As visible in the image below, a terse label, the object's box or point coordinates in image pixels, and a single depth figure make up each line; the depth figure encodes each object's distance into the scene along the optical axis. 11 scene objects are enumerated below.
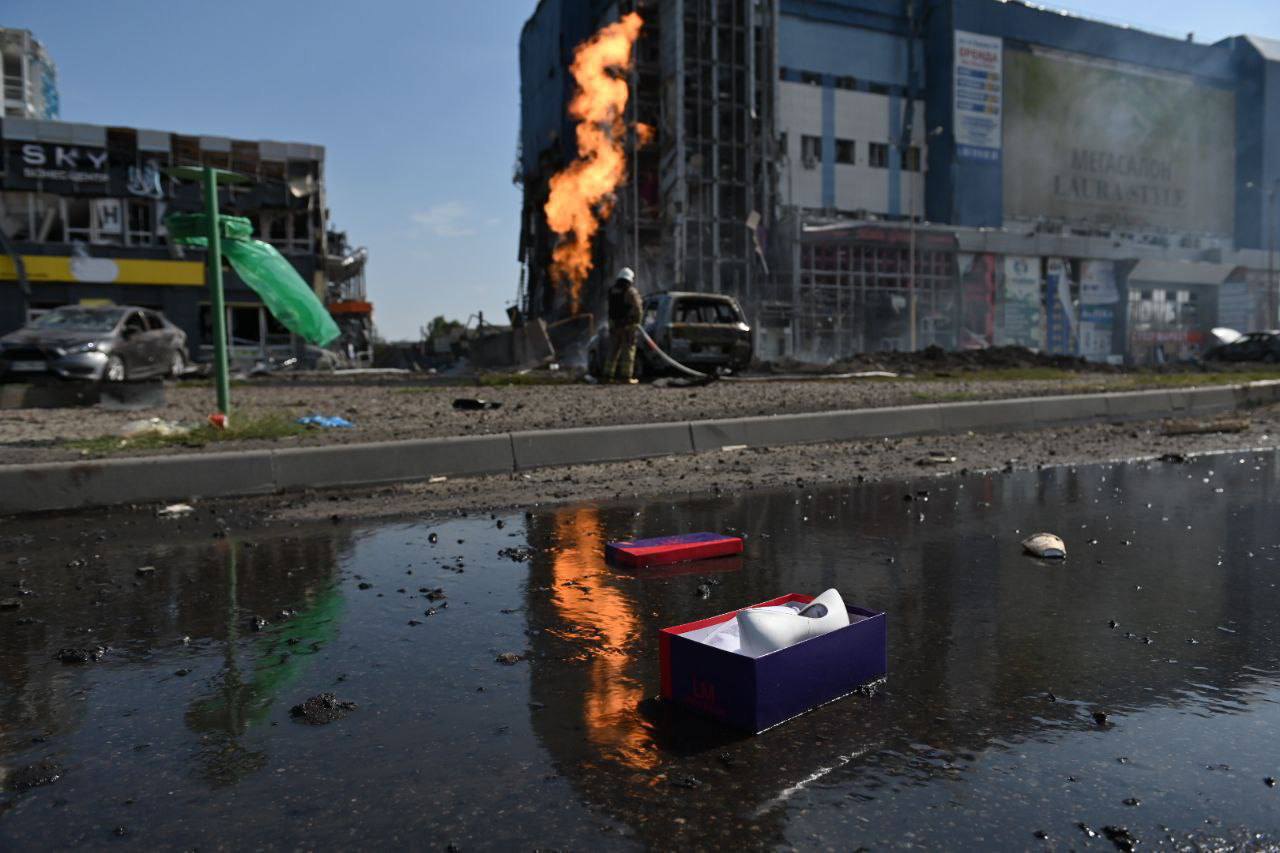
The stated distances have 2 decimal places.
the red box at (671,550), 4.39
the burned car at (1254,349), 30.16
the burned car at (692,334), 17.00
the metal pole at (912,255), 40.33
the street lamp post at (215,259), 8.02
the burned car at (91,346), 14.64
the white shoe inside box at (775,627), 2.49
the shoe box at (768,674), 2.38
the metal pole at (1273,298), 54.03
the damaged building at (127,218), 33.00
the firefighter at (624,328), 15.23
